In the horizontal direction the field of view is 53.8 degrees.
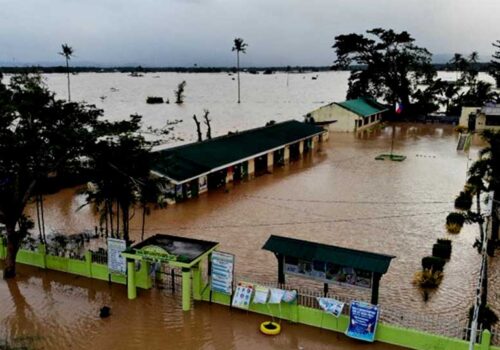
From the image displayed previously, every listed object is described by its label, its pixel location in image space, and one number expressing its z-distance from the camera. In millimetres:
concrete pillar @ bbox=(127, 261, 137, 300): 17422
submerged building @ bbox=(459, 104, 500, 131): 56406
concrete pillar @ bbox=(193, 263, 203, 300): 17023
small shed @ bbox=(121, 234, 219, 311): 16328
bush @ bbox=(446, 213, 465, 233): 24891
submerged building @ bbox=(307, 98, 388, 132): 61156
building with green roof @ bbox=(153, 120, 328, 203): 30266
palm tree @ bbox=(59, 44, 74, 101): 84750
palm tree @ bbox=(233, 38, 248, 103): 95775
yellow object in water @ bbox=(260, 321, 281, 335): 15242
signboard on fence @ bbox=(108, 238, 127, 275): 17969
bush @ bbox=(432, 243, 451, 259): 21328
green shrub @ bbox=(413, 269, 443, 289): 18609
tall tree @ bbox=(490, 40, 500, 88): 75312
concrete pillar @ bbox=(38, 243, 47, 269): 20273
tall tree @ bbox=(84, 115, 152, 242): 20109
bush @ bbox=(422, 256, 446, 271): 19828
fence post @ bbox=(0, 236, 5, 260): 21250
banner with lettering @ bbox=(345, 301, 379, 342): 14531
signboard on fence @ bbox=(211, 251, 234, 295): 16531
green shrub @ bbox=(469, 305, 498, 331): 14945
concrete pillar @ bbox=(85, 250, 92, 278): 19344
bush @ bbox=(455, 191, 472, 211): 28656
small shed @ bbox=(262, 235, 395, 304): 15742
